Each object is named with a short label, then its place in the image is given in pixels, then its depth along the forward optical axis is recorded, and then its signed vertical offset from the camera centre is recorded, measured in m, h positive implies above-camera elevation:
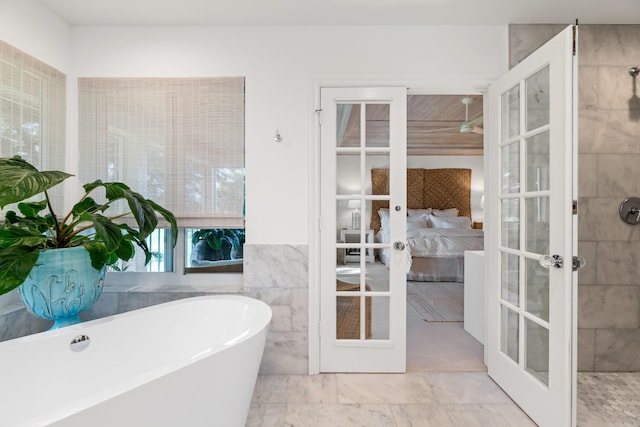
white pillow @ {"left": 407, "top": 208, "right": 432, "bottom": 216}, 6.60 +0.06
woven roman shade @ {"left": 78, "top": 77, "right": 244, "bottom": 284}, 2.31 +0.52
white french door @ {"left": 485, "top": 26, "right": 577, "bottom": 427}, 1.56 -0.08
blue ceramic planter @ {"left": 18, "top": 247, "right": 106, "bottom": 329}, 1.59 -0.36
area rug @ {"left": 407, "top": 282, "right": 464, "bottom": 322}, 3.48 -1.05
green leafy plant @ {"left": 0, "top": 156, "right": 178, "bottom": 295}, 1.35 -0.07
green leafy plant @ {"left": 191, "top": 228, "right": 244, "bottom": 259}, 2.52 -0.20
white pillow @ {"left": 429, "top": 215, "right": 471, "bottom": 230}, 6.30 -0.13
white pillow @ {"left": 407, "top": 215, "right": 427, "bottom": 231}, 6.22 -0.14
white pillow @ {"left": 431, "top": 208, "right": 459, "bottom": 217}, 6.65 +0.06
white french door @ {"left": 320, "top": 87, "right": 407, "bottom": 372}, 2.26 -0.15
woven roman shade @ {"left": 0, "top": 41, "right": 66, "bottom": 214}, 1.86 +0.63
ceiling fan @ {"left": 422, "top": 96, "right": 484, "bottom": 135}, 3.96 +1.09
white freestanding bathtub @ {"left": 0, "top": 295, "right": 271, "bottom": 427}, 1.04 -0.65
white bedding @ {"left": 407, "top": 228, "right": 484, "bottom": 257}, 4.98 -0.42
